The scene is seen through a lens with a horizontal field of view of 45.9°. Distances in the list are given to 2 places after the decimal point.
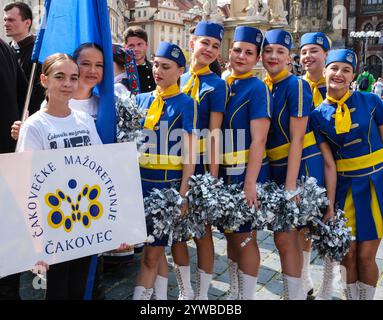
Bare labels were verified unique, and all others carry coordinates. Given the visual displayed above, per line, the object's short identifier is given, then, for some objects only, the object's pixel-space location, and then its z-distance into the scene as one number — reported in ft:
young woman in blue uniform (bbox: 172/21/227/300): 12.01
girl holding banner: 9.28
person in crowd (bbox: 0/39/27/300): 11.16
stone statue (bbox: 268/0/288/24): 56.37
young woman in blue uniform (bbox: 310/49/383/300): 11.98
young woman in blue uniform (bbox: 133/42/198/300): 11.55
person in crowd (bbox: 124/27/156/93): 18.74
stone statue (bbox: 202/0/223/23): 62.31
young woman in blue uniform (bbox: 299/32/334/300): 13.78
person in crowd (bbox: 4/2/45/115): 16.24
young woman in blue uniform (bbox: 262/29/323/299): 11.99
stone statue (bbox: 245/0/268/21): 52.54
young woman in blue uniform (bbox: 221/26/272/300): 11.78
